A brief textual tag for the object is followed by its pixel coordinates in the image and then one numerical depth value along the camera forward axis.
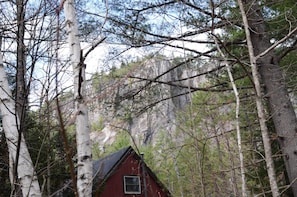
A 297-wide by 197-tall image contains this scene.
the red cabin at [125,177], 10.72
